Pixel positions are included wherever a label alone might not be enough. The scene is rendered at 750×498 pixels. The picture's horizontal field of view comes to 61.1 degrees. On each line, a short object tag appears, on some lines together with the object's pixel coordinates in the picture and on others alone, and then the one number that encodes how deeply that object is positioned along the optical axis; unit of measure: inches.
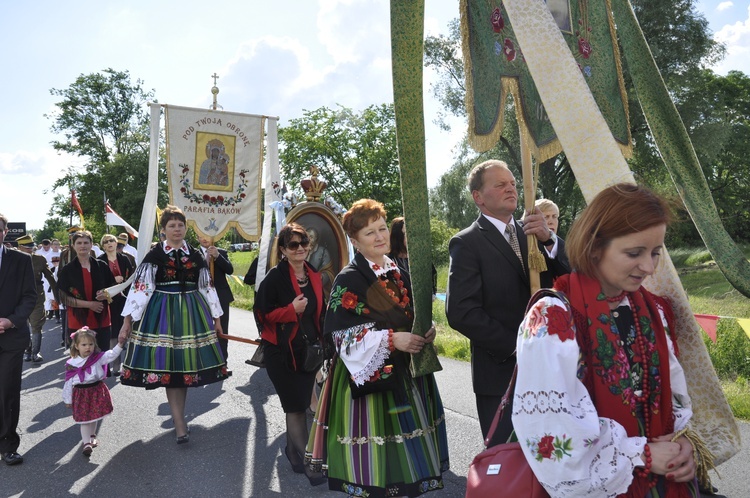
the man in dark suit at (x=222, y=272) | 276.1
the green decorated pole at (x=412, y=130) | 108.7
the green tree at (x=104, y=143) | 1550.2
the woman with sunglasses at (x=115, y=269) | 362.9
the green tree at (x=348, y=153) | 1398.9
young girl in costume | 214.2
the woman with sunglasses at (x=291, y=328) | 187.3
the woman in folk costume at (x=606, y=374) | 66.7
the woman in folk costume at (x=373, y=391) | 127.0
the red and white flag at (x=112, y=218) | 509.0
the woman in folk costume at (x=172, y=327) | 219.1
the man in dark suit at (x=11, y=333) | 202.7
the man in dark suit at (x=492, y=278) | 119.0
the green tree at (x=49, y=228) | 3260.6
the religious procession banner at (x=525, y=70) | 116.6
